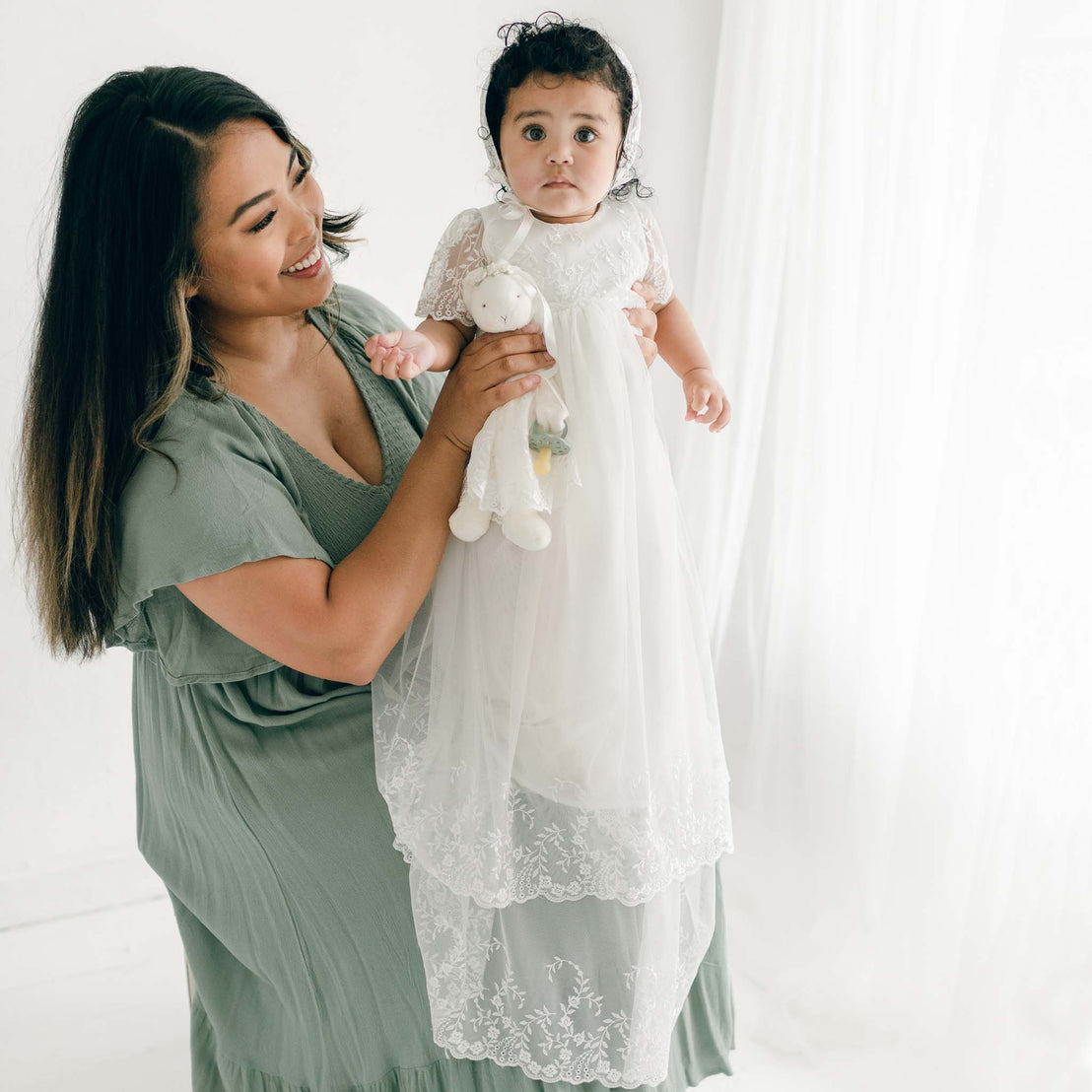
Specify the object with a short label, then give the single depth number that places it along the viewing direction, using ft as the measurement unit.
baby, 3.75
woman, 3.83
